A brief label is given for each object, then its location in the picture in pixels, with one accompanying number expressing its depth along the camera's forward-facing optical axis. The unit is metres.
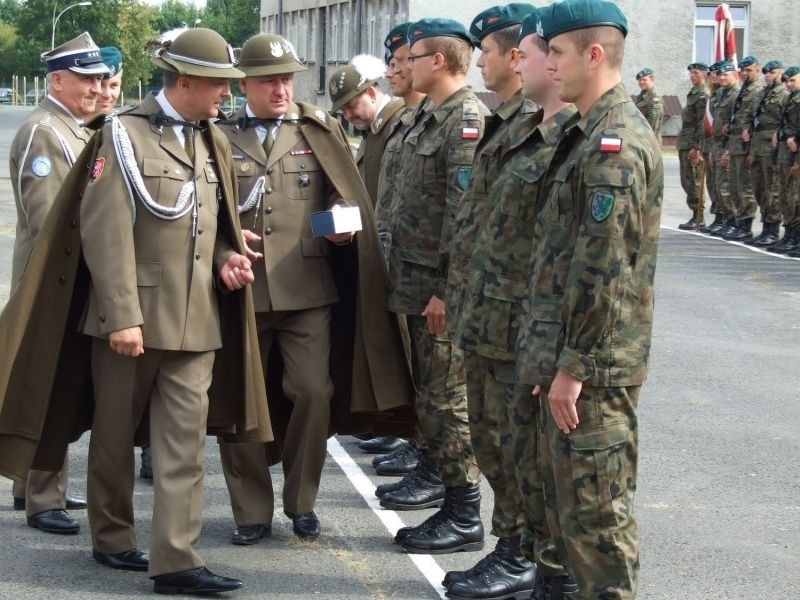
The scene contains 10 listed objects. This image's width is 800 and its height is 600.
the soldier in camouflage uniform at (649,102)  22.52
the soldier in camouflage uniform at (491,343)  5.20
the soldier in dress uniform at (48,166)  6.22
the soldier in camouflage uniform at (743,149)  19.47
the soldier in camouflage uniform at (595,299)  4.16
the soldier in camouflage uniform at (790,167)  17.94
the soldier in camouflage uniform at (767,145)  18.77
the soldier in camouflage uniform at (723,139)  20.02
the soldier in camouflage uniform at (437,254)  6.10
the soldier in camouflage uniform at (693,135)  21.59
